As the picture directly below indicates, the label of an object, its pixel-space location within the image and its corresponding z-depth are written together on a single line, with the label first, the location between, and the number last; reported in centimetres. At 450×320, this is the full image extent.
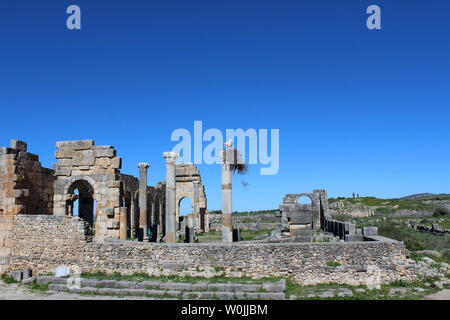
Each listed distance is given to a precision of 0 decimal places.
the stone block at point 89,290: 1048
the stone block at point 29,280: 1186
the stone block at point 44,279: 1164
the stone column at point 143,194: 1883
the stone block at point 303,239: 1364
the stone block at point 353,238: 1392
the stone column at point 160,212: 3162
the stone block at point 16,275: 1238
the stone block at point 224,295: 967
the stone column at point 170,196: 1573
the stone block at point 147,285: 1053
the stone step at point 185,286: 1004
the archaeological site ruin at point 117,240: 1130
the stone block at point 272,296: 943
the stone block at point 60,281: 1134
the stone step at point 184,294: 955
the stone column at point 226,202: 1480
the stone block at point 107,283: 1076
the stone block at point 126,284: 1060
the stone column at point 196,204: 2670
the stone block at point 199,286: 1027
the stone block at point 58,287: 1092
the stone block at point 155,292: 1002
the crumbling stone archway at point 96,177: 1426
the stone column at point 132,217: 2569
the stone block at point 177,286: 1038
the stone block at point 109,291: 1033
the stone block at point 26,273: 1263
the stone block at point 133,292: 1021
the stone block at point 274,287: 993
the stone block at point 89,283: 1094
